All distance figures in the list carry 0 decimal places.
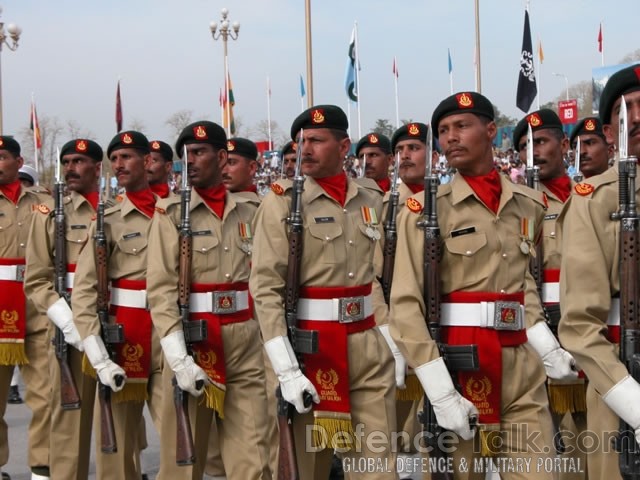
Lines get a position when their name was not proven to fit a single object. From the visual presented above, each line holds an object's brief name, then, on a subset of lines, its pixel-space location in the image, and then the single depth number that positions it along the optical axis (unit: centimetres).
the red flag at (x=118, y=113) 1930
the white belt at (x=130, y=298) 648
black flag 1920
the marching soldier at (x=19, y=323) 759
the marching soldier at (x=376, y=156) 909
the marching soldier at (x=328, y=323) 504
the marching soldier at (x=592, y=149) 739
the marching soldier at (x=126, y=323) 632
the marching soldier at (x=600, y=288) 359
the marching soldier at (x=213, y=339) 570
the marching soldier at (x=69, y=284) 690
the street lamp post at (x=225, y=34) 2447
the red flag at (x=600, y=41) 3772
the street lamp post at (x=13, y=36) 2181
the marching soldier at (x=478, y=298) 434
